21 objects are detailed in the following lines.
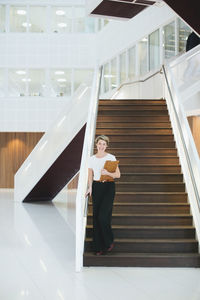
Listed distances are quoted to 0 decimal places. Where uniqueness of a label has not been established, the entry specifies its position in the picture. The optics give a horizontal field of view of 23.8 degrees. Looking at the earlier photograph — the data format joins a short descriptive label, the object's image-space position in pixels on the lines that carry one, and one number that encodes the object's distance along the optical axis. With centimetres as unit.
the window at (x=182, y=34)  1620
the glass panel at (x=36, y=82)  2484
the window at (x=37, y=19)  2497
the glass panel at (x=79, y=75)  2502
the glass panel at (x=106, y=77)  2384
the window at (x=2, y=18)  2498
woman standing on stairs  731
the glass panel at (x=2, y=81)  2480
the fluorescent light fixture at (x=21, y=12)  2512
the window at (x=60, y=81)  2492
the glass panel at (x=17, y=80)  2483
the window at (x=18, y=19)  2498
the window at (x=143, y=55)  1953
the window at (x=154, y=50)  1834
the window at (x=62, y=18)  2500
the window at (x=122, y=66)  2184
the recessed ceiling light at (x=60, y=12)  2514
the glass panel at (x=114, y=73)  2298
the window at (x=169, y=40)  1708
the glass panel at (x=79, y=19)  2500
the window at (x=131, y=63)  2070
